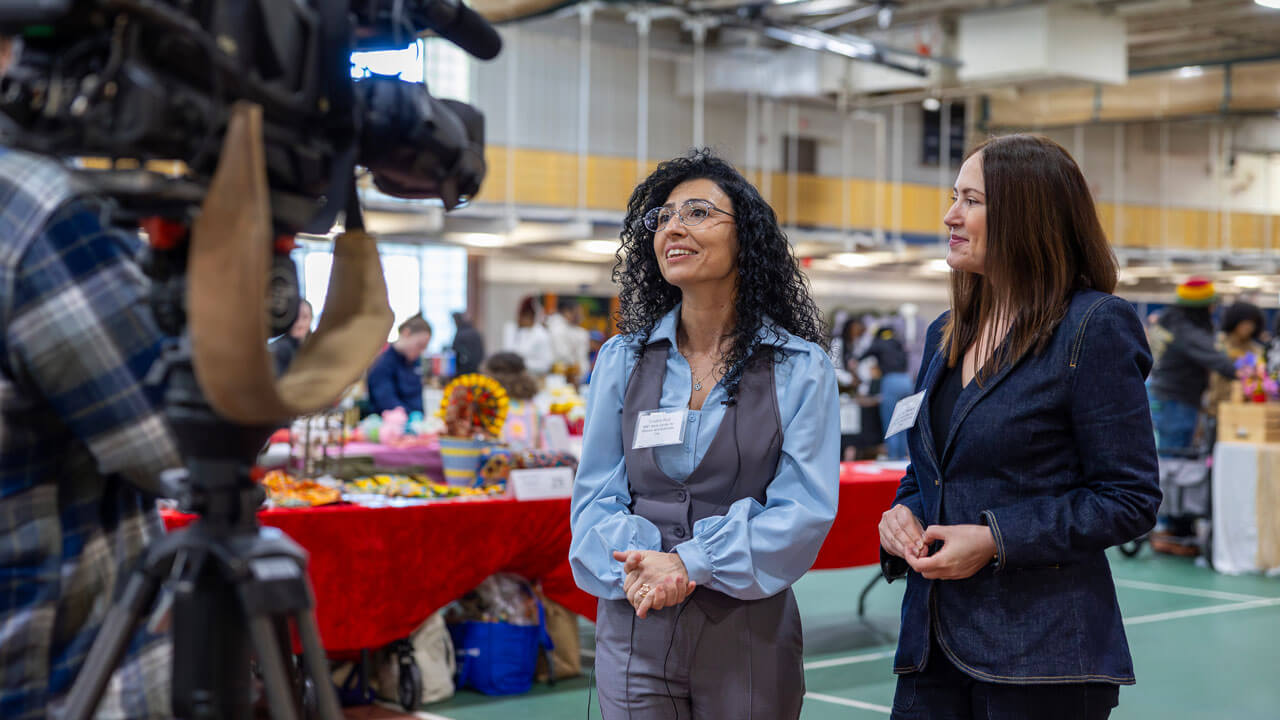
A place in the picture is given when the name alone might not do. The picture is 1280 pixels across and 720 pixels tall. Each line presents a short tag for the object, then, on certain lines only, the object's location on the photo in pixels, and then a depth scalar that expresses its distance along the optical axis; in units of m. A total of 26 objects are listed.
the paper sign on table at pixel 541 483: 4.25
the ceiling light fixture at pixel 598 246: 14.97
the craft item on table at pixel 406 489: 4.24
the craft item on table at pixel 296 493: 3.83
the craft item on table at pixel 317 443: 4.55
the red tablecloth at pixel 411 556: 3.79
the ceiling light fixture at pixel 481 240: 14.15
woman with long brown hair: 1.71
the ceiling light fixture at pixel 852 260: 18.41
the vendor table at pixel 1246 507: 7.05
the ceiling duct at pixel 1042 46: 14.03
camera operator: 1.12
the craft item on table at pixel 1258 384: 7.29
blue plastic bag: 4.29
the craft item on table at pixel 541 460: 4.50
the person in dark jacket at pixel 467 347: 8.70
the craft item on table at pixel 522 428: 5.20
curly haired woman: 1.95
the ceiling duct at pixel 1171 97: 18.12
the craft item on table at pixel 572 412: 6.15
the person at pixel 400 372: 7.12
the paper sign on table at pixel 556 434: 5.16
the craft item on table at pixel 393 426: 5.91
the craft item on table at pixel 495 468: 4.47
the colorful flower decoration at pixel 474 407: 4.63
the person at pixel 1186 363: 7.45
